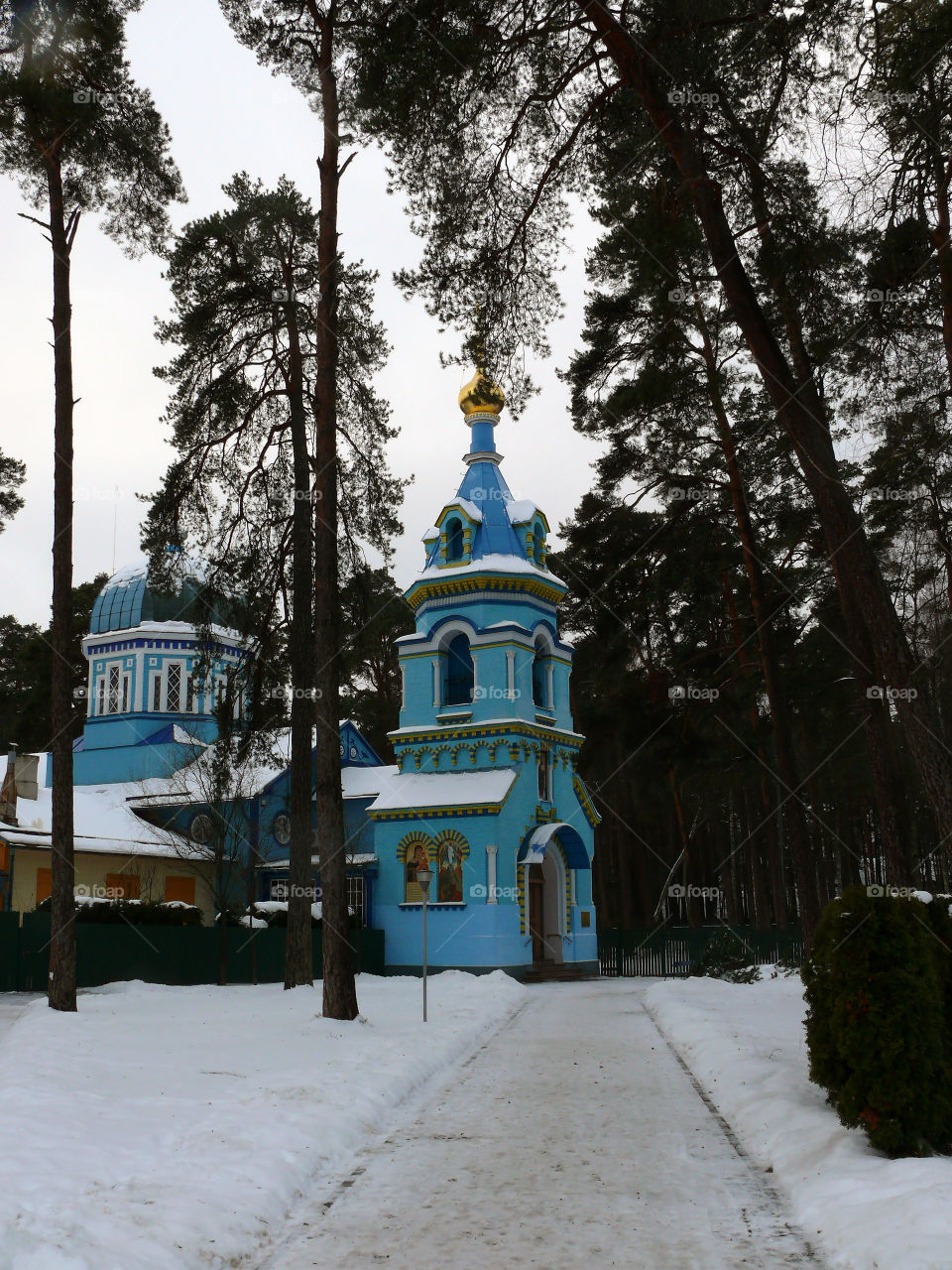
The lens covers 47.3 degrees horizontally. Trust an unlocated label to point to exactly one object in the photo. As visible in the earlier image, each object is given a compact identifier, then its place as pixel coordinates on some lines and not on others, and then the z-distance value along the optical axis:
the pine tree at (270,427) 16.95
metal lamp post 15.87
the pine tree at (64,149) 14.33
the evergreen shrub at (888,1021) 6.51
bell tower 28.81
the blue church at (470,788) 27.27
